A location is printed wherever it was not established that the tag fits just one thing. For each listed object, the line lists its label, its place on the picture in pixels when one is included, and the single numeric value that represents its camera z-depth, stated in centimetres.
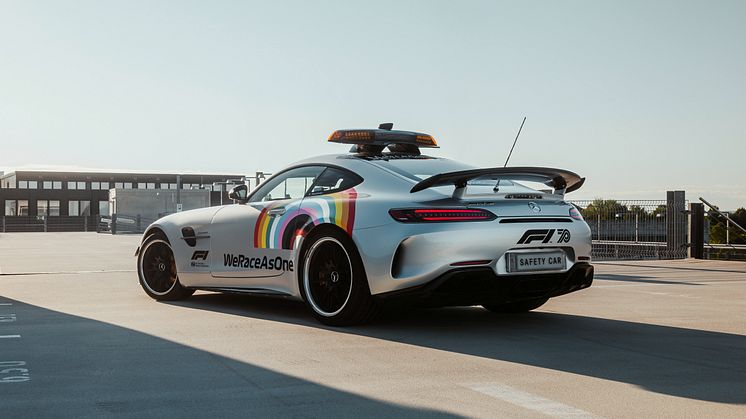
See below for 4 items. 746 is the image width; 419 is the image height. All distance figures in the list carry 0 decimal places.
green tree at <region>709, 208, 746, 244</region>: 2106
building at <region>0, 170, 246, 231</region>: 8419
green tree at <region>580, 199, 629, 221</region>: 2183
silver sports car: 607
